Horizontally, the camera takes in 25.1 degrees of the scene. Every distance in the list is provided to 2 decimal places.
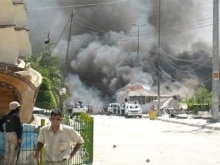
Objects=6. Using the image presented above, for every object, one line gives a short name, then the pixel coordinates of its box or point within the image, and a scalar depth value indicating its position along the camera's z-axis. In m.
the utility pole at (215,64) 31.31
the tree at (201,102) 54.25
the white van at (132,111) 50.41
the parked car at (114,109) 59.18
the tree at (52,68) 41.41
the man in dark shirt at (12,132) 9.19
